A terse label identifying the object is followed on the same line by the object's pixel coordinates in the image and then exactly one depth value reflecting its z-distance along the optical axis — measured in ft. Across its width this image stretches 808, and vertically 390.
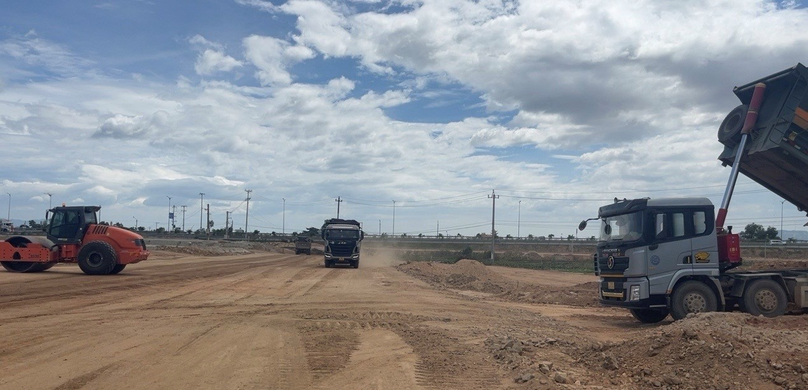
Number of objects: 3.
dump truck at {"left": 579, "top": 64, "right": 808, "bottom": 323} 50.01
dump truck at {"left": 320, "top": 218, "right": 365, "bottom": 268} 140.56
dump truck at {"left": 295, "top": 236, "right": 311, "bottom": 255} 252.62
